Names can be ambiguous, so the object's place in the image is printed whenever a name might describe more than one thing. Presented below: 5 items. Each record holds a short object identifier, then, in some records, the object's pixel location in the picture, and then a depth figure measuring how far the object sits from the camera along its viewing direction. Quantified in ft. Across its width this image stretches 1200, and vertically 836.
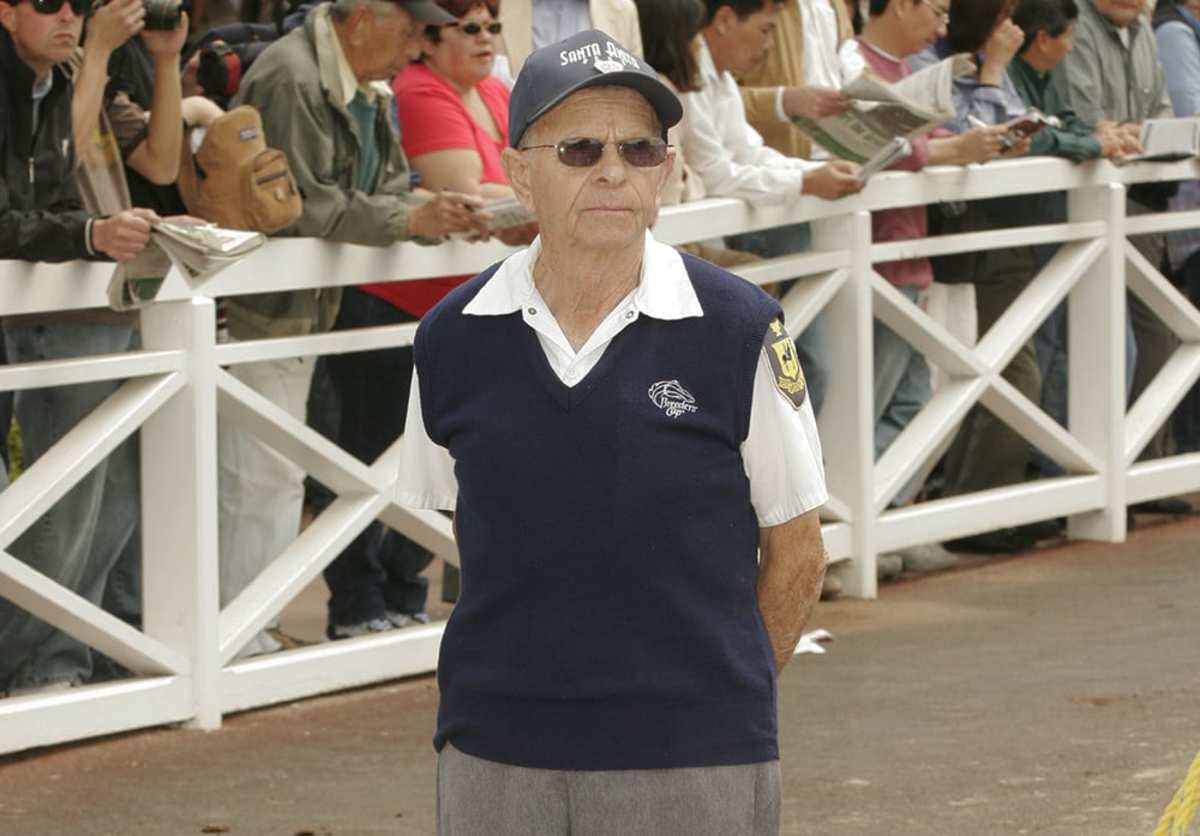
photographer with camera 44.21
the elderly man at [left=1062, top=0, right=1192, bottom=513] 69.51
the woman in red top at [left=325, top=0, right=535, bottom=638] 51.39
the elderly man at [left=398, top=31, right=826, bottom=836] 21.59
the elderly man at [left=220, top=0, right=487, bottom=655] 48.39
